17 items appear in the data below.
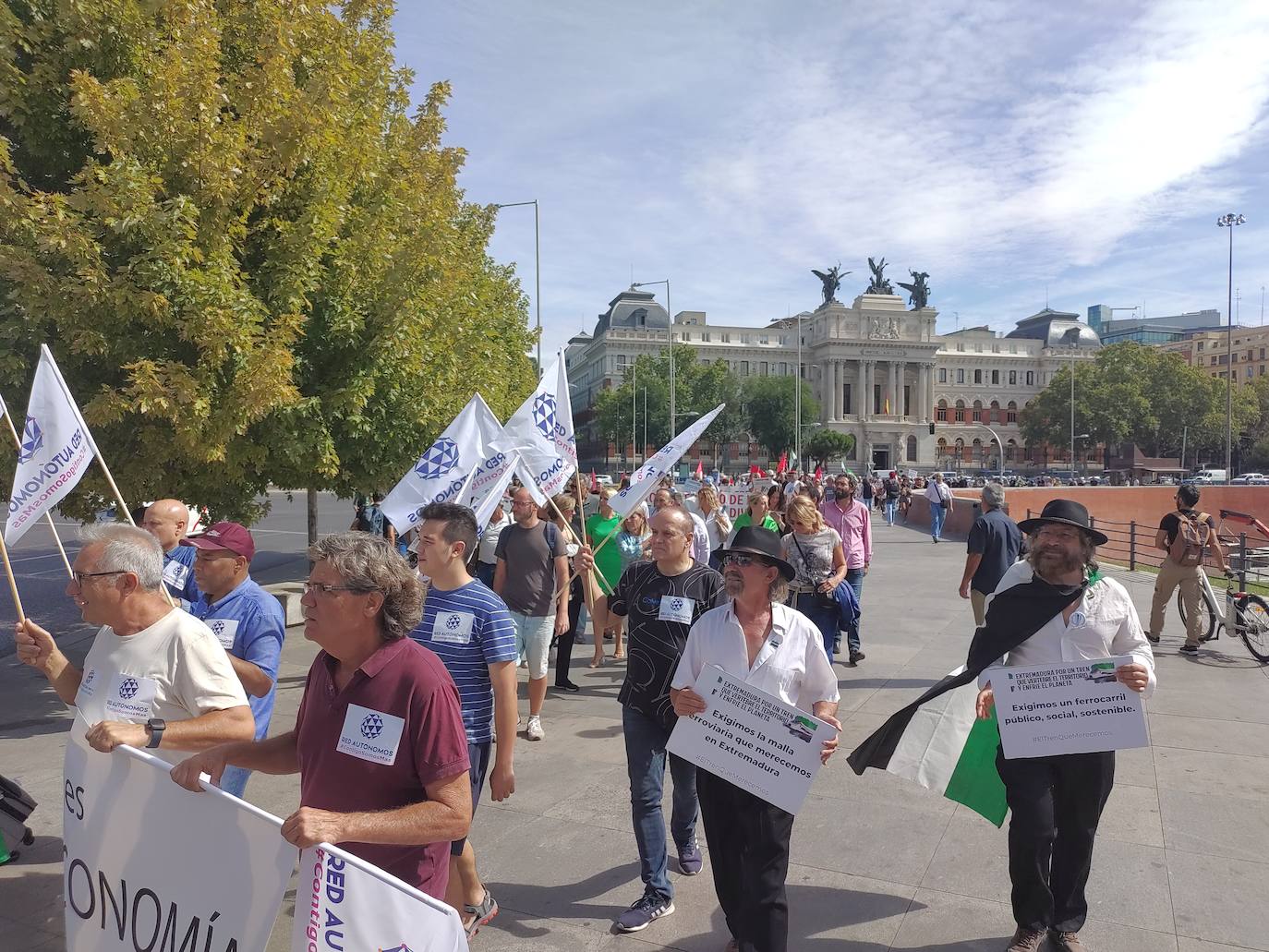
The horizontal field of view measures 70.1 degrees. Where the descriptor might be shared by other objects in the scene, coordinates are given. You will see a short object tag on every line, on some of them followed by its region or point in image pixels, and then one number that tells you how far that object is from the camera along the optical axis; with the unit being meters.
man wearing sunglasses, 3.34
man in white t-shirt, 3.12
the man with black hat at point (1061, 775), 3.51
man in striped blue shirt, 3.56
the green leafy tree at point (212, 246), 6.50
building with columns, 110.06
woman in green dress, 9.17
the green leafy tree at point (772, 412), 88.00
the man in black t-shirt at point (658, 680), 3.90
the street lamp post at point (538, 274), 33.47
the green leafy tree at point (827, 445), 92.62
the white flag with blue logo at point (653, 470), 7.44
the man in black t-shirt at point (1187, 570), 9.05
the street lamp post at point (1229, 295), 51.88
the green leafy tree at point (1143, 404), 85.62
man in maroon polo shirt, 2.31
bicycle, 8.86
